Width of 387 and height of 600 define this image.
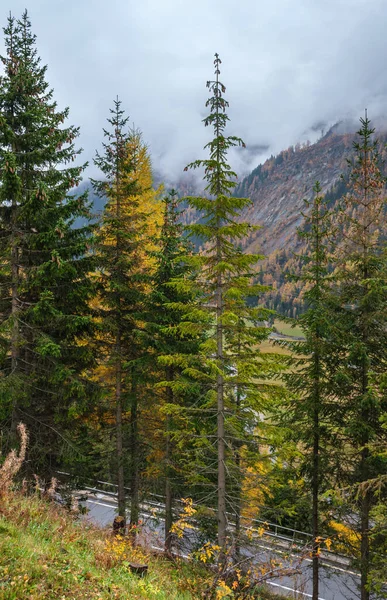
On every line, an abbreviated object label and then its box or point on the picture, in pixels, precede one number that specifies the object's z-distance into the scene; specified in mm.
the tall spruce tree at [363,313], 11414
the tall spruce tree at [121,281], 13594
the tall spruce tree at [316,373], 12328
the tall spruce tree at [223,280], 9695
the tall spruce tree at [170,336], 13352
